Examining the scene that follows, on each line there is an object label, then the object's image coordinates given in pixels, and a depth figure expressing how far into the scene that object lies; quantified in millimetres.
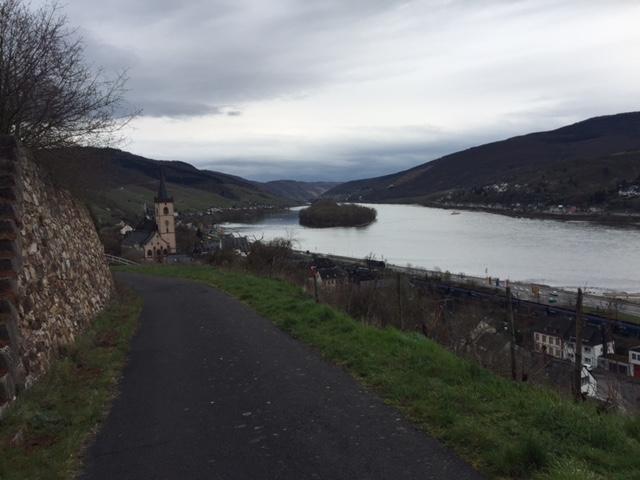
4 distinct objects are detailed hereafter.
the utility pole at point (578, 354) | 5006
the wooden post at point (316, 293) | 11281
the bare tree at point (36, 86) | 8320
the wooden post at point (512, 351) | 5574
